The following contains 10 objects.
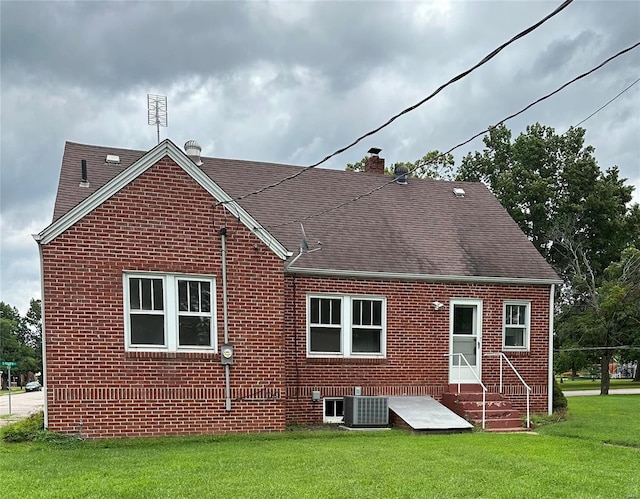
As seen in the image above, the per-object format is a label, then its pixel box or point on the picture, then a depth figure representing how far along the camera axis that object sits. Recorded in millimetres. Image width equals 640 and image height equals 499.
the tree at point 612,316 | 25188
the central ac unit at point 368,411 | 11578
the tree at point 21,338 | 72825
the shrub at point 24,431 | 9414
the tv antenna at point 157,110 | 11636
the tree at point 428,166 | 32062
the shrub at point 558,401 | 14445
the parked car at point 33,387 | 47688
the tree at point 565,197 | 34219
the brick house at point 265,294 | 9891
